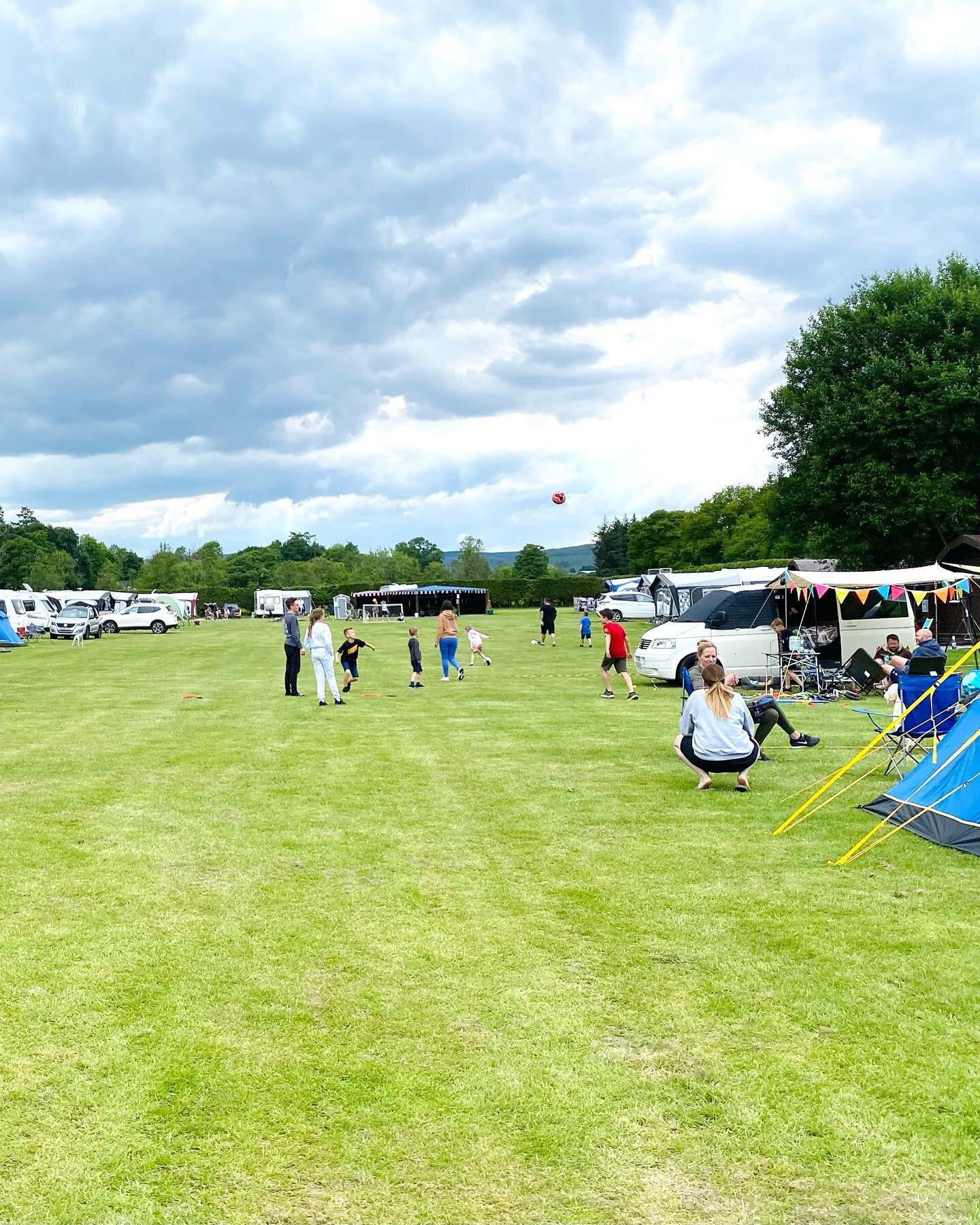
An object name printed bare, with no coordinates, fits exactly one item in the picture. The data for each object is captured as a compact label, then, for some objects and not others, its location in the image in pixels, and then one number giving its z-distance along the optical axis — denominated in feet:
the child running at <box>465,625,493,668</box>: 88.53
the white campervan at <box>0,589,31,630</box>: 134.10
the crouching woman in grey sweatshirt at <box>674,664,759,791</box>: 32.19
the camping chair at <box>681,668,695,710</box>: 44.11
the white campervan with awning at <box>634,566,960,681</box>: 65.00
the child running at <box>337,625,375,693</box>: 65.57
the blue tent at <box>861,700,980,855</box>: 25.90
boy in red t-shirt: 60.54
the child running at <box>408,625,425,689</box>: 69.31
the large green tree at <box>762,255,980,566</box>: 99.35
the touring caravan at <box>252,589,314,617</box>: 240.73
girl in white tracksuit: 57.31
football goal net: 213.46
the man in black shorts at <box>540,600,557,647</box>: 114.01
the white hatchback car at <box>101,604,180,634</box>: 160.26
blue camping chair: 33.24
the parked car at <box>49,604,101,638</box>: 136.67
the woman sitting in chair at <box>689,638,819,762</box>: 38.01
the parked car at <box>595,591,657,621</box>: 162.91
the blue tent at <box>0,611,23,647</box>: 118.62
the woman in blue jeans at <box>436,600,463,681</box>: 72.08
